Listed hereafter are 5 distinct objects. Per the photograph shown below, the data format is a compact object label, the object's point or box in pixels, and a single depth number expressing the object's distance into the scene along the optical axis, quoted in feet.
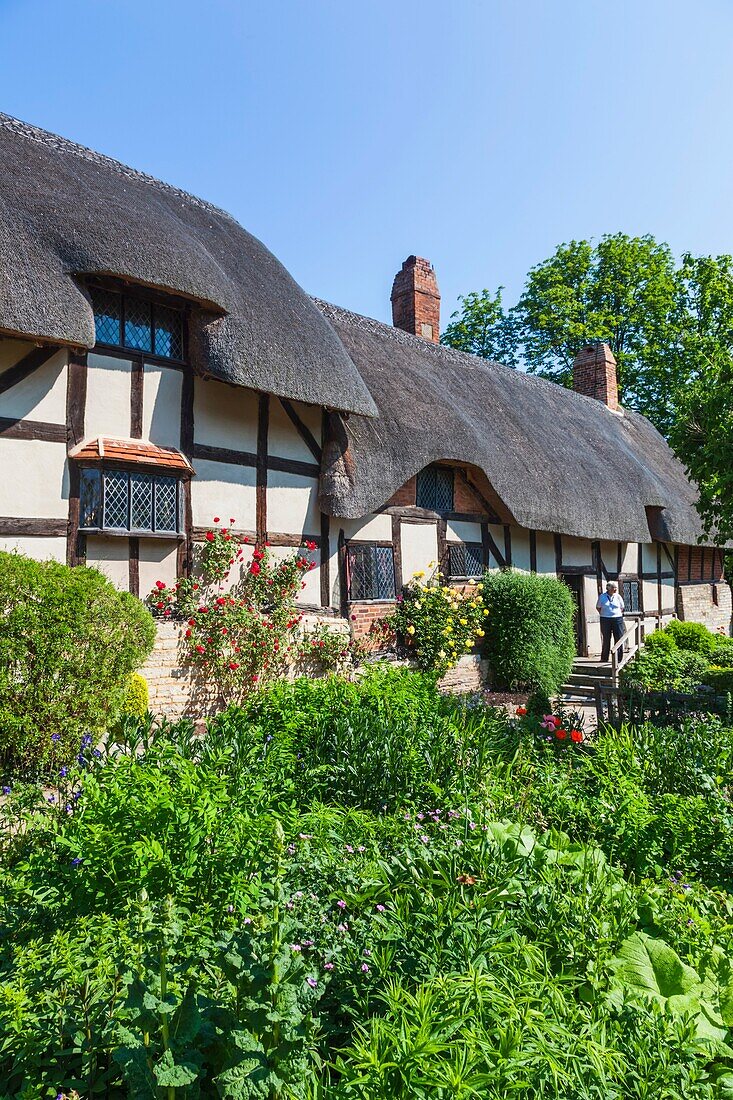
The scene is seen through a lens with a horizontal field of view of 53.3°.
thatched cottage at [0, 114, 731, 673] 23.35
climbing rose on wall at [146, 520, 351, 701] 26.32
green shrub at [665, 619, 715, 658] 49.08
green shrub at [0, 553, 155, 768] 18.54
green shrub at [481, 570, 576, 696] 37.68
